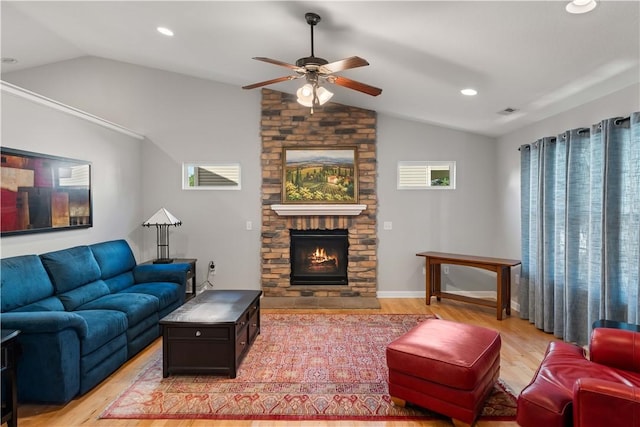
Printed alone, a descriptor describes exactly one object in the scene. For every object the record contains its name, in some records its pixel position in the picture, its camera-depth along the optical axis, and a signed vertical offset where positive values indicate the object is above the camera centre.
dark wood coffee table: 2.74 -1.07
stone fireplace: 5.21 +0.22
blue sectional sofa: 2.34 -0.85
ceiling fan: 2.56 +1.10
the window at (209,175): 5.30 +0.59
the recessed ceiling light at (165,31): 3.63 +1.96
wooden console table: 4.18 -0.82
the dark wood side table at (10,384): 2.07 -1.05
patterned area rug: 2.35 -1.37
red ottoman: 2.12 -1.03
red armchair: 1.50 -0.92
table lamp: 4.70 -0.23
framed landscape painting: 5.22 +0.58
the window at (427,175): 5.28 +0.57
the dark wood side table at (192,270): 4.72 -0.79
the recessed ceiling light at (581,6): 1.96 +1.20
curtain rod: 2.77 +0.75
